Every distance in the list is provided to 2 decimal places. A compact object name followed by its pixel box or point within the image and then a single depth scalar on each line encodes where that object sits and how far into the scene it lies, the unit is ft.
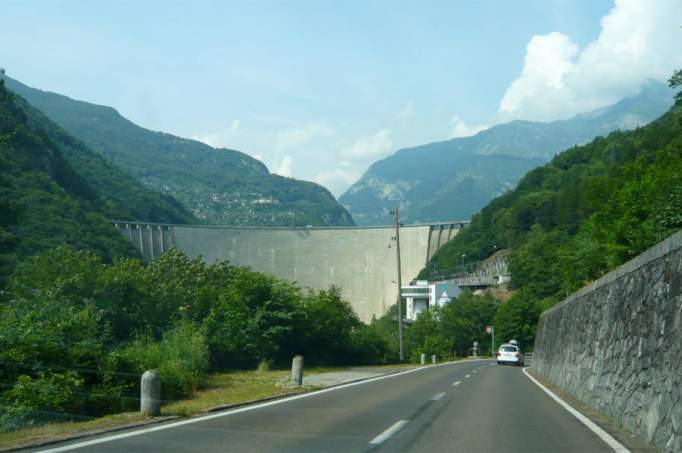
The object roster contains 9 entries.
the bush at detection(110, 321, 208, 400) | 44.67
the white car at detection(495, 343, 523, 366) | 135.13
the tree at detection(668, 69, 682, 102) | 127.61
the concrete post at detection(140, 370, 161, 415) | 31.83
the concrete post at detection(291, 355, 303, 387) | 54.85
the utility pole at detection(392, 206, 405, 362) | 131.75
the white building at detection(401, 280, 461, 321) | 341.41
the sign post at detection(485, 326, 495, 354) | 241.10
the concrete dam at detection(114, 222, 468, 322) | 313.94
